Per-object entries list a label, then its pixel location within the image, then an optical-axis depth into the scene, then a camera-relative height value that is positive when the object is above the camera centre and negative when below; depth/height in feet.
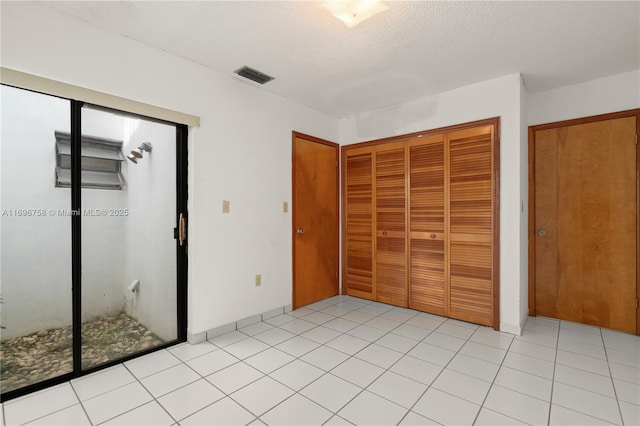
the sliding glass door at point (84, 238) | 6.62 -0.59
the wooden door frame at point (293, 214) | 11.96 -0.01
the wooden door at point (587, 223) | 9.88 -0.35
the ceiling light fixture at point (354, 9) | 6.11 +4.25
